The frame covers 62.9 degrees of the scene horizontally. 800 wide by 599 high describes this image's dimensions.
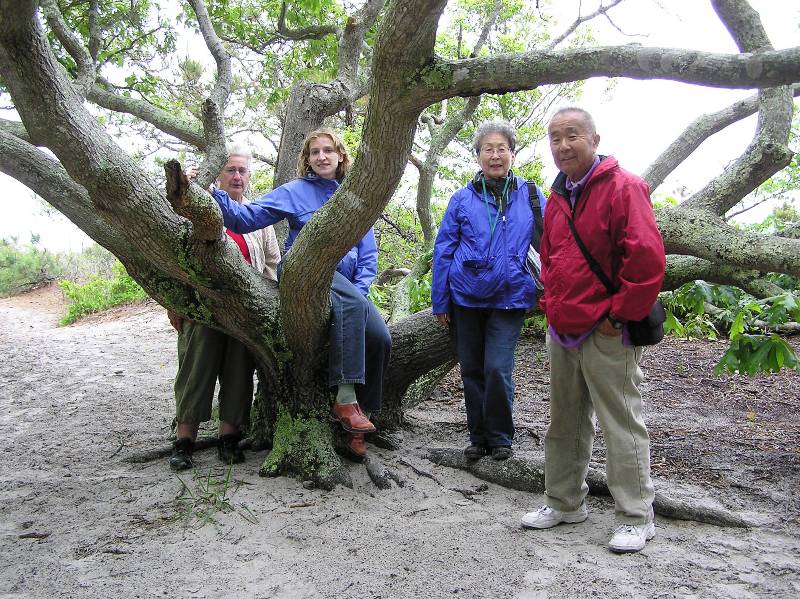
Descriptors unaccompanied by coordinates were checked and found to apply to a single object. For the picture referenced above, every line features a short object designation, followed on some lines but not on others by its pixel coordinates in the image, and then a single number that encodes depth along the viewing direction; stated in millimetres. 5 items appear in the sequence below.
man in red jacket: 2752
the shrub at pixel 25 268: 19406
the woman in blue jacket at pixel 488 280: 3756
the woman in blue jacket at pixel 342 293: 3789
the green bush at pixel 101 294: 14594
